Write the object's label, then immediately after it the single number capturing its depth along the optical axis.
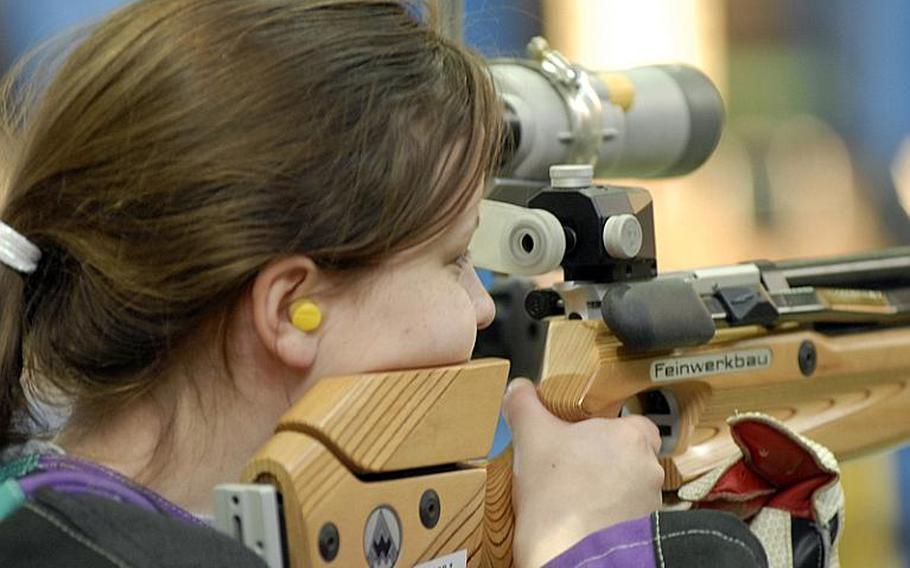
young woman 1.98
